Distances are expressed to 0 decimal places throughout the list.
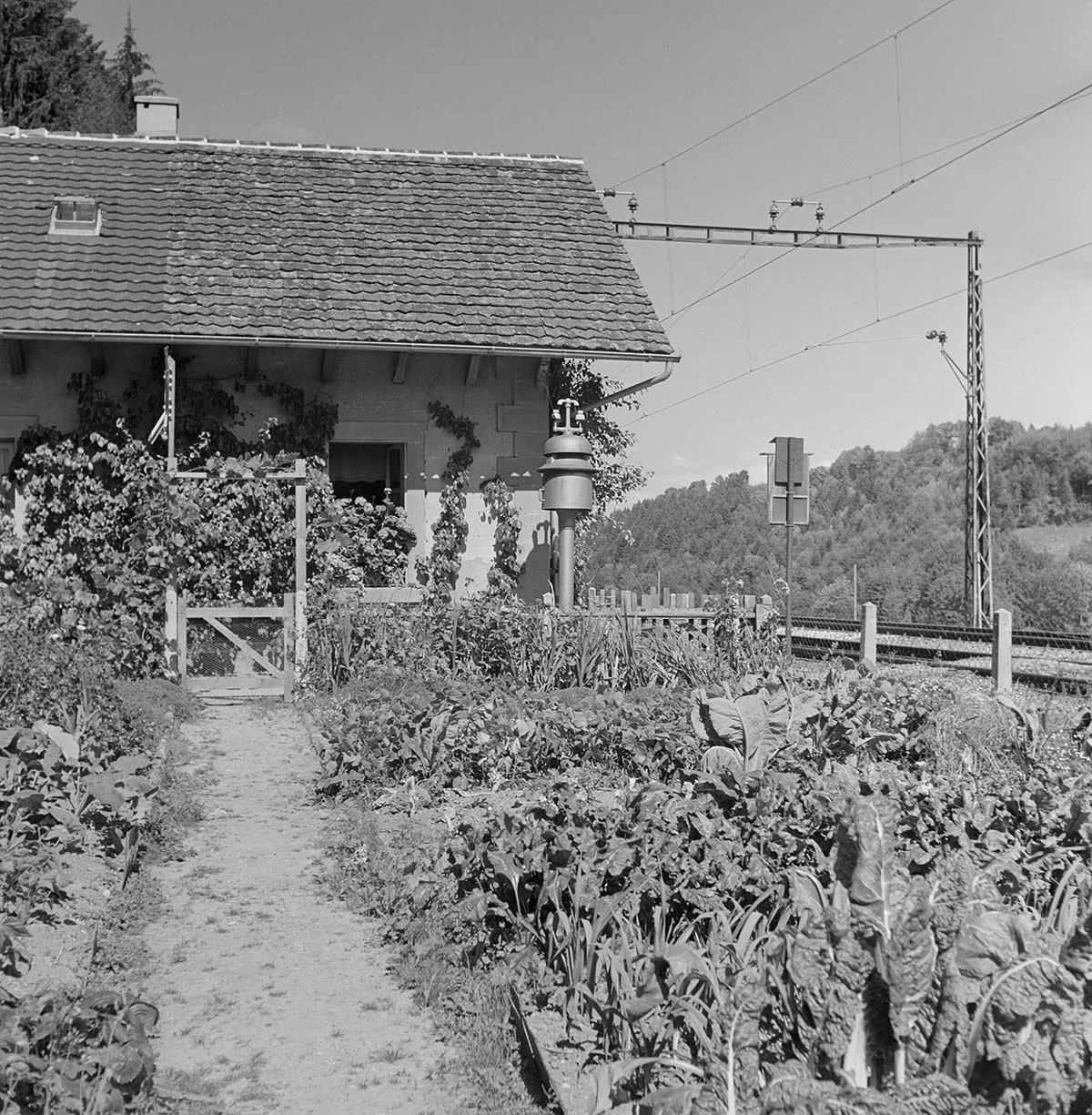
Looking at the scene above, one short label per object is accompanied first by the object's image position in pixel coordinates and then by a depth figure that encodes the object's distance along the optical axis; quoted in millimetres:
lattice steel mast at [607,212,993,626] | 25000
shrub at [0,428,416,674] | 12383
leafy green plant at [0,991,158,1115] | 3270
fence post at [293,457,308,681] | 11914
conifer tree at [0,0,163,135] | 29500
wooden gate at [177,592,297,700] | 11883
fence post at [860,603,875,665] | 14703
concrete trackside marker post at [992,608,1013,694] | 12852
